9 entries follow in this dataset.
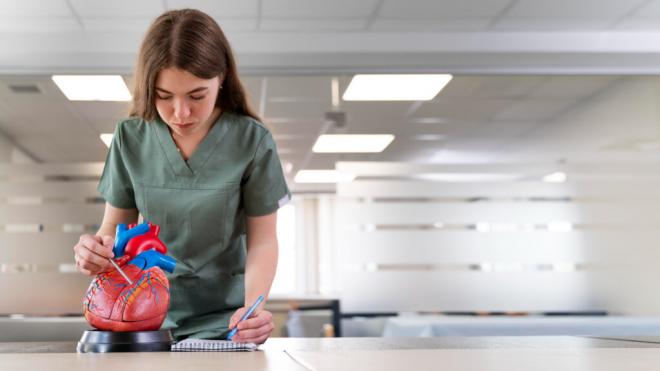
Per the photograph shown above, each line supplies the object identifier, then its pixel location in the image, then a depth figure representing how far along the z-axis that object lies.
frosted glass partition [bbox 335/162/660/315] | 4.21
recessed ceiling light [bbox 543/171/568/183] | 4.48
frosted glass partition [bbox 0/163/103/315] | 3.93
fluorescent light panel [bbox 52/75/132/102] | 3.79
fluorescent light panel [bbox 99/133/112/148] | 4.42
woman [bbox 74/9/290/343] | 1.09
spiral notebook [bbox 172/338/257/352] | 0.84
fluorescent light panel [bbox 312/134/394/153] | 4.65
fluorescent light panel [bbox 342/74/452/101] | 3.95
